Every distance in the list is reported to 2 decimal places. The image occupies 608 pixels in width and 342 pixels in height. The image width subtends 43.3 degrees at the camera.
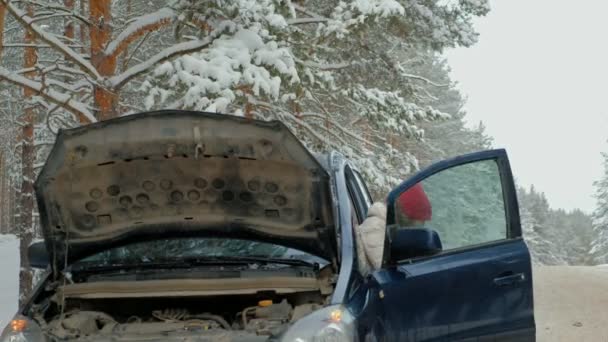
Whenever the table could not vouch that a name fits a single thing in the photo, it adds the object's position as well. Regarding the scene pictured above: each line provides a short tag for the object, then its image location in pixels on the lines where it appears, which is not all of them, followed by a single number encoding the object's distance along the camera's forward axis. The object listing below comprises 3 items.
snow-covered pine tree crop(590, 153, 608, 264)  53.59
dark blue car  3.99
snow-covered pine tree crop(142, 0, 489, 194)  9.00
